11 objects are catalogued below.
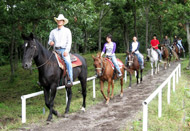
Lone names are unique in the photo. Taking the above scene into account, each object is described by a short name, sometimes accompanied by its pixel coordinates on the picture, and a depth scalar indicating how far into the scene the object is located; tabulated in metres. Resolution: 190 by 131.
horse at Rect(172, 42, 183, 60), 23.91
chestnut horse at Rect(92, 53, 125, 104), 8.55
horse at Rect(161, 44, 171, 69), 19.66
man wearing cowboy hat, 6.84
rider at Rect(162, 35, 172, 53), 21.89
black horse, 5.73
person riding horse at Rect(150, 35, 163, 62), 17.49
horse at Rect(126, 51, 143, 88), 13.19
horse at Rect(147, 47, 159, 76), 17.38
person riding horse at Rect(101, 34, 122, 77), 9.77
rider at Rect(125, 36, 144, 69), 13.53
